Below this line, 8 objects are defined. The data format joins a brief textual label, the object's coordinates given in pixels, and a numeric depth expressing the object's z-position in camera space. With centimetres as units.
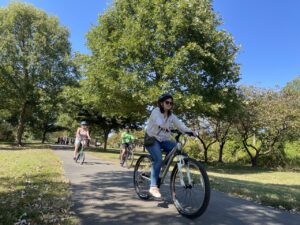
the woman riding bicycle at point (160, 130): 382
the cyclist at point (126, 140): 1036
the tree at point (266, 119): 2050
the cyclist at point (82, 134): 1015
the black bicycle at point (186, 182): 328
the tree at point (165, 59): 1296
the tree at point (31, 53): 2093
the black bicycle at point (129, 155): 1024
